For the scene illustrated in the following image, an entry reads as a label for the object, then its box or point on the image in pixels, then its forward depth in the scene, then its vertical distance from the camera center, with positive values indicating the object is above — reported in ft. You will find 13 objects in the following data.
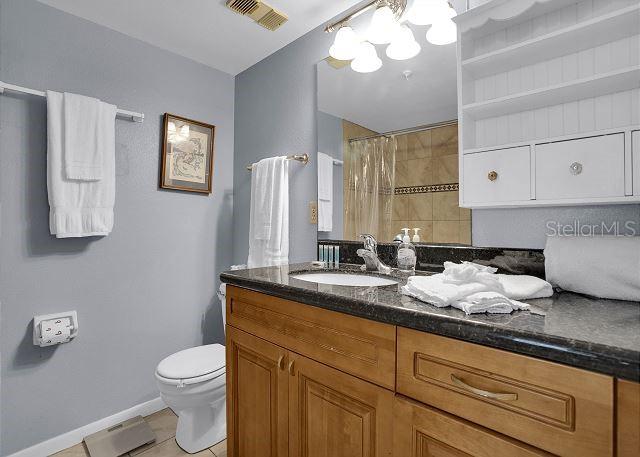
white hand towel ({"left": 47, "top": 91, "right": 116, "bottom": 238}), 5.35 +0.66
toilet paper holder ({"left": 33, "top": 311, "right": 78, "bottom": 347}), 5.35 -1.71
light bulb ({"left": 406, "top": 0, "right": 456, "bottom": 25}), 4.25 +2.89
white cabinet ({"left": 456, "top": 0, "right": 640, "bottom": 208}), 3.07 +1.40
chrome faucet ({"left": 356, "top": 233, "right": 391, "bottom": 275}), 4.65 -0.44
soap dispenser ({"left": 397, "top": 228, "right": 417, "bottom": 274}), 4.53 -0.41
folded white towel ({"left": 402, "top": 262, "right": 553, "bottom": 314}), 2.39 -0.52
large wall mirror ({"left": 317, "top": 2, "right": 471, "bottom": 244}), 4.46 +1.28
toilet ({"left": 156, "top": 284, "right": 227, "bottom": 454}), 5.17 -2.69
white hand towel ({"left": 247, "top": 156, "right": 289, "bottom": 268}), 6.32 +0.26
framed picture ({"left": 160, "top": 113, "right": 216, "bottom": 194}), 6.98 +1.66
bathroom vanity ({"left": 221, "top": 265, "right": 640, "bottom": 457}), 1.79 -1.08
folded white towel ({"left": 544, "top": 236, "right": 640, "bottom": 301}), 2.76 -0.34
